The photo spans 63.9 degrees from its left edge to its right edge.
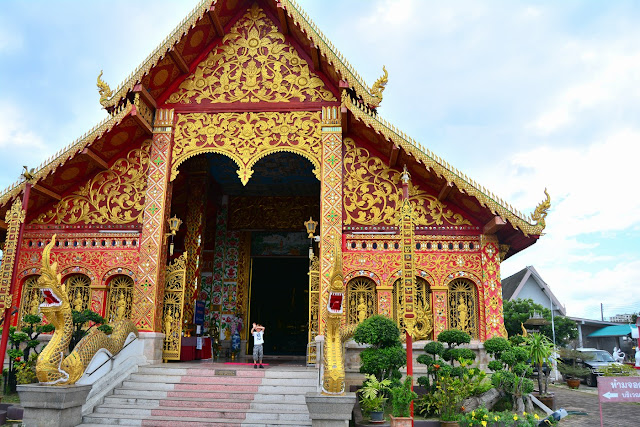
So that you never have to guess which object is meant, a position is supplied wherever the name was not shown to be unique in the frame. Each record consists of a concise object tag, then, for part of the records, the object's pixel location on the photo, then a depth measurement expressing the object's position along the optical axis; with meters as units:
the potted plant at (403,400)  7.42
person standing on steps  10.82
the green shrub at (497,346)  9.48
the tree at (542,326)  22.61
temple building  10.88
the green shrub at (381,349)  8.27
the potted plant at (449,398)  7.96
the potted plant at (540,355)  10.12
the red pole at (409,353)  7.87
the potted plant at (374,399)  7.77
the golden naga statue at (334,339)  7.37
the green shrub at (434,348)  9.27
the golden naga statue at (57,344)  7.86
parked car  16.77
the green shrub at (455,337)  9.56
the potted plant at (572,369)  16.19
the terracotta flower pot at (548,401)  10.09
